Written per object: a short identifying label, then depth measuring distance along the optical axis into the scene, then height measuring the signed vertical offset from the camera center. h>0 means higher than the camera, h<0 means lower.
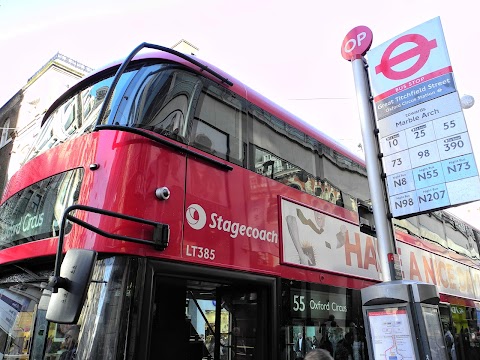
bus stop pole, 3.33 +1.43
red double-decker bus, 2.94 +0.96
